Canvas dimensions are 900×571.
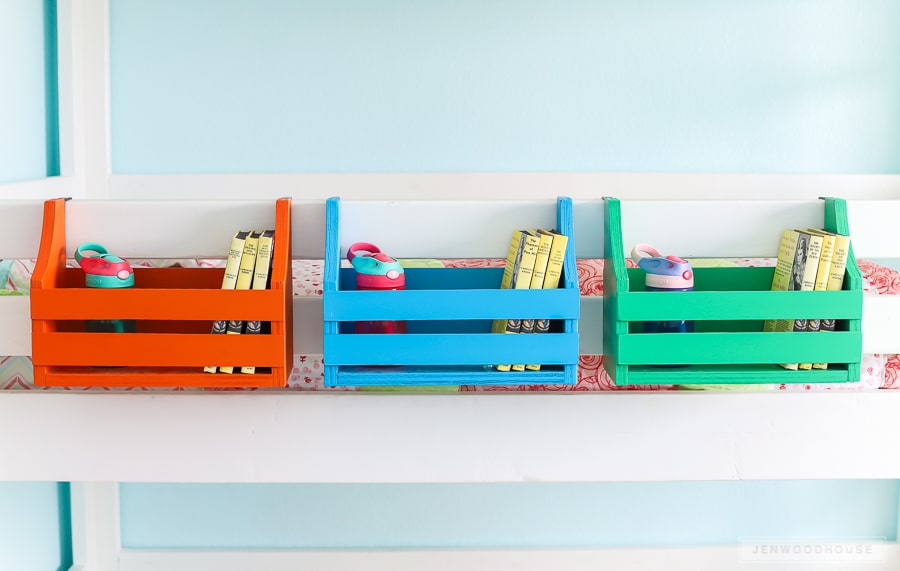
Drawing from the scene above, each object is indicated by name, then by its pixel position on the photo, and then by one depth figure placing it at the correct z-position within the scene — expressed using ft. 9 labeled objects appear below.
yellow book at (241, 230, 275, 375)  3.85
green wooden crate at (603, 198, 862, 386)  3.87
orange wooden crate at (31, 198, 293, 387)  3.81
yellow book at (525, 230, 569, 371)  3.85
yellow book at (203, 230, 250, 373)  3.85
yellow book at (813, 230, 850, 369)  3.90
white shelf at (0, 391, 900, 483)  4.25
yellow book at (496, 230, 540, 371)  3.86
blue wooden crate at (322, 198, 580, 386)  3.84
